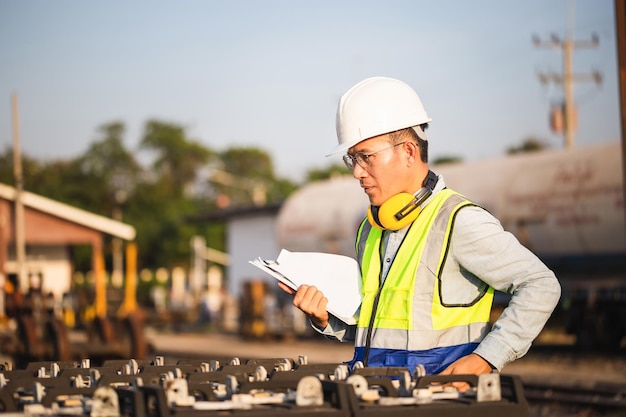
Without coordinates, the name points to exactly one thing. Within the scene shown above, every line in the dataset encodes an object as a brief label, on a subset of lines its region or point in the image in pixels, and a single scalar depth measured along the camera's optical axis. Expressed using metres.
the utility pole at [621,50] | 9.88
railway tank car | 21.08
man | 3.72
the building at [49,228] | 32.56
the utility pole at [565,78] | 46.00
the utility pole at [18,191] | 28.80
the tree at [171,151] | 107.06
